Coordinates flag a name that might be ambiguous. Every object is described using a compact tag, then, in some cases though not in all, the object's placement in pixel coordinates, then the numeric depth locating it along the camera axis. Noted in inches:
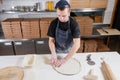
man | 54.0
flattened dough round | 51.3
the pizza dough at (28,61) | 55.6
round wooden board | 45.4
